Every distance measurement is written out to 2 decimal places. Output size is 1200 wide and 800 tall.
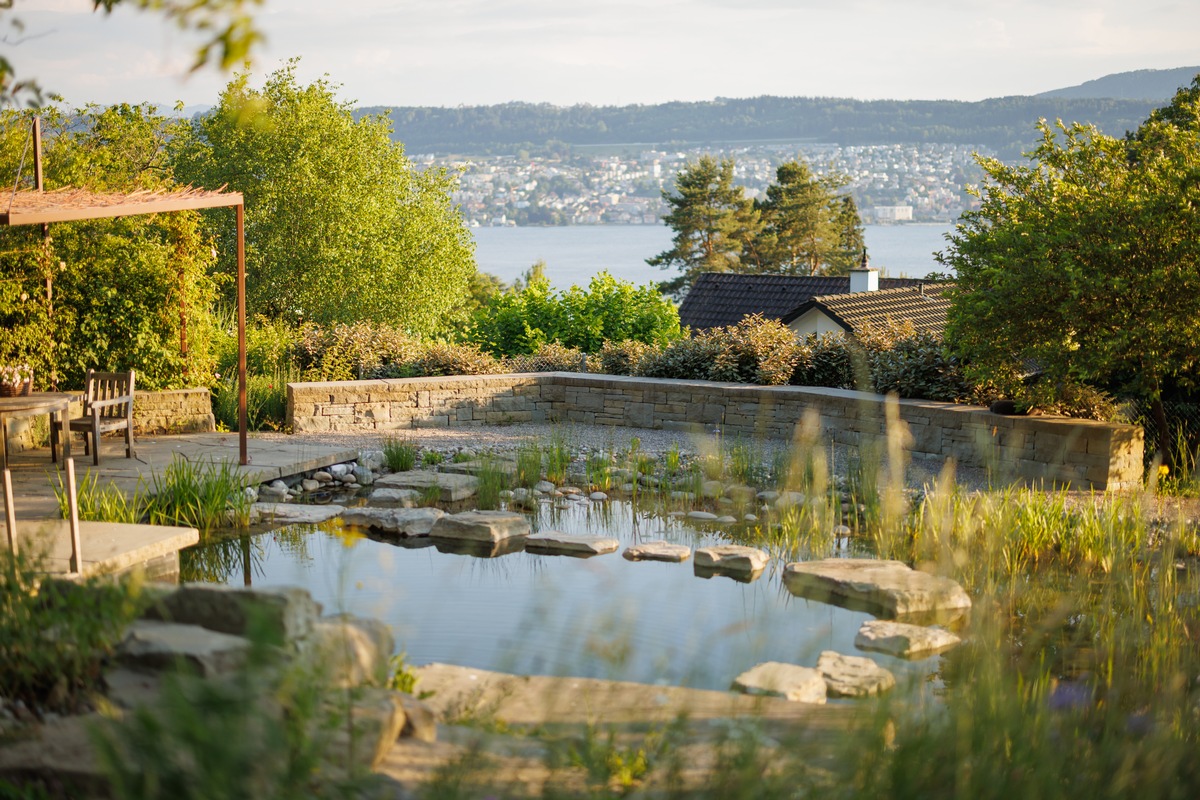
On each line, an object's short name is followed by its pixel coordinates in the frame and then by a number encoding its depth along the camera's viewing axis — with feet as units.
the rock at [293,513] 26.25
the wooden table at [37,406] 25.70
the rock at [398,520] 25.57
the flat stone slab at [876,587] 19.56
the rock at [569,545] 23.97
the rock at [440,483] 29.07
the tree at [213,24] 10.78
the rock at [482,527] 24.76
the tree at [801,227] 166.71
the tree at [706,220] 159.22
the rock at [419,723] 11.19
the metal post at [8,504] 15.62
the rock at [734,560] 22.54
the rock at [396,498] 28.04
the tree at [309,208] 86.53
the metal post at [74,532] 17.95
